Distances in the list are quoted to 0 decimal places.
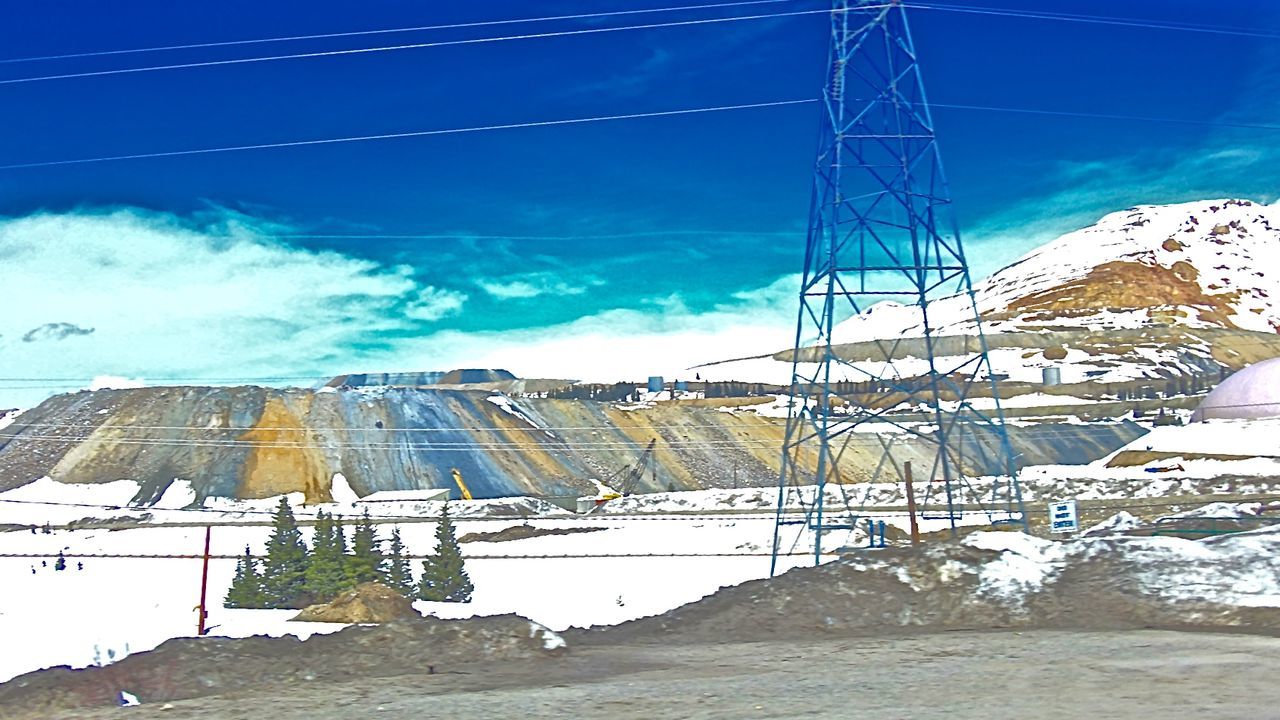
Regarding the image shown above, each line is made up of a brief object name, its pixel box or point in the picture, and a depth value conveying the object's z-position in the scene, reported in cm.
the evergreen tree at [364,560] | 3712
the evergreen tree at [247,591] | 3591
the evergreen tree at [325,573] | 3606
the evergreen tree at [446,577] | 3728
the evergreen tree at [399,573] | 3641
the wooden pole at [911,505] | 3010
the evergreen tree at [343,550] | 3641
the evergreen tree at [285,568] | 3644
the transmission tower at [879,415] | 3027
